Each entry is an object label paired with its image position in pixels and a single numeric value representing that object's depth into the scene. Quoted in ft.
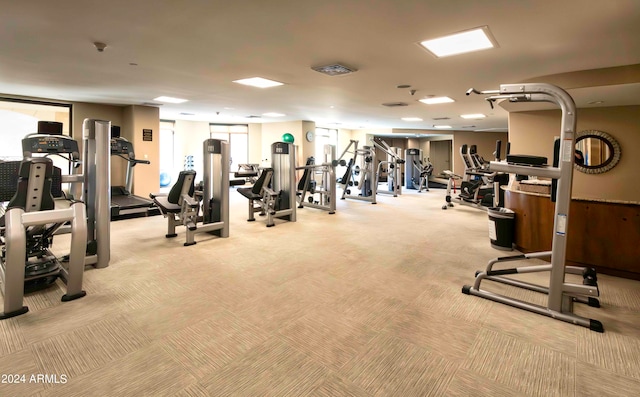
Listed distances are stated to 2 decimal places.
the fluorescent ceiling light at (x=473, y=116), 29.40
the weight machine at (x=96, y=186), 11.08
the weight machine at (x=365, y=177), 28.22
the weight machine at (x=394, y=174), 32.23
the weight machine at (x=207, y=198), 15.05
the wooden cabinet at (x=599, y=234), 10.66
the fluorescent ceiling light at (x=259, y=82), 16.48
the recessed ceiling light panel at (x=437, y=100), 21.07
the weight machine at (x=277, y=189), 18.88
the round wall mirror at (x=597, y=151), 18.72
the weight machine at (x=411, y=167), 40.39
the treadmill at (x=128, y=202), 19.37
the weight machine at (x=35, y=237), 7.89
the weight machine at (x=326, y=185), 23.20
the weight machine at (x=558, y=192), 7.92
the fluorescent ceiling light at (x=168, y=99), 21.81
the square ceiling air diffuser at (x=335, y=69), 13.61
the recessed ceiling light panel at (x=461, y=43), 10.01
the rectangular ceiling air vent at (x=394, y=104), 23.29
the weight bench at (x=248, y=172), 24.56
